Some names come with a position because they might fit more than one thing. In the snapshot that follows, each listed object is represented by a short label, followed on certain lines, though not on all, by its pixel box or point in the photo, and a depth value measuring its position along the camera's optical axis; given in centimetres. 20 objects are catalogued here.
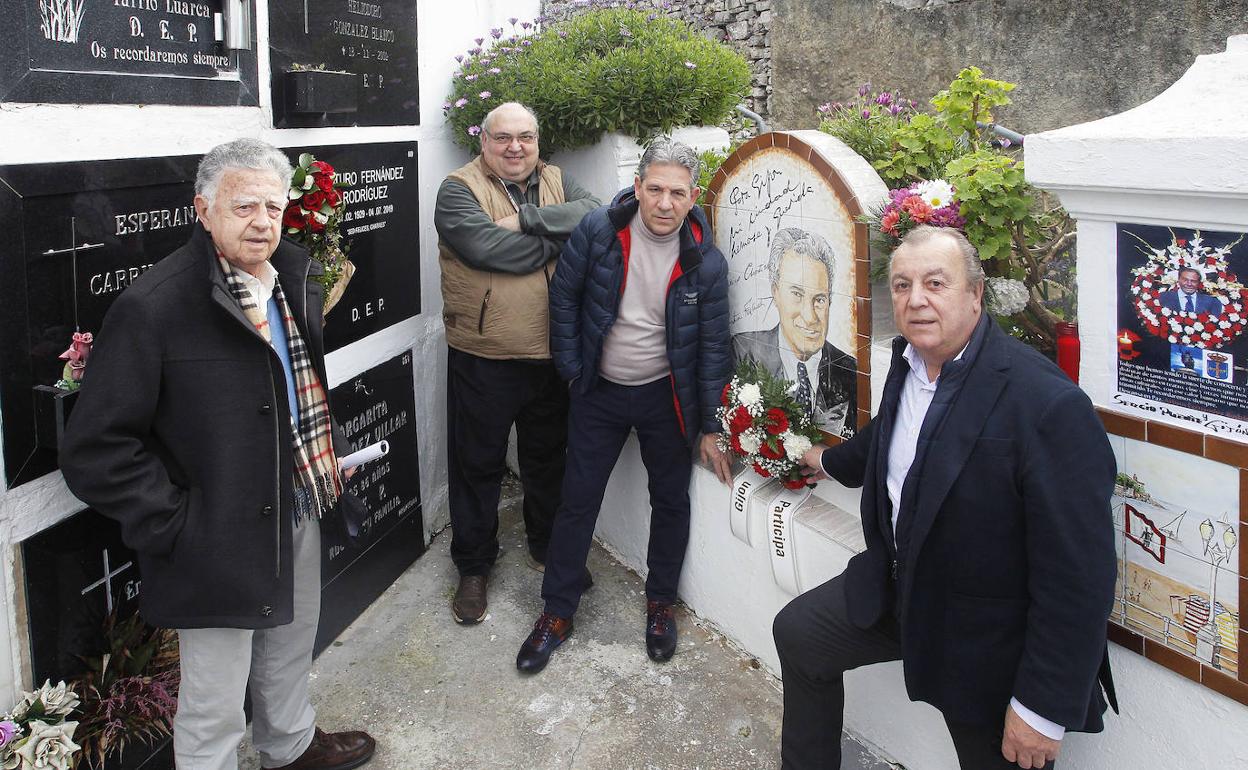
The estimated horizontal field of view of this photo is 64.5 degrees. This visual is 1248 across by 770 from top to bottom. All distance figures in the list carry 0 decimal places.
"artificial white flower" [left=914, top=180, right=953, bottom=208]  290
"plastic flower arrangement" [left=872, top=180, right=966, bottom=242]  290
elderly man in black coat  234
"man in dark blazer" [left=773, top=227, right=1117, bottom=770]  212
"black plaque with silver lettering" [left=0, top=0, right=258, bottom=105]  250
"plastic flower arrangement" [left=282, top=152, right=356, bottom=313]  328
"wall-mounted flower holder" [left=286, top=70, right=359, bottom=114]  351
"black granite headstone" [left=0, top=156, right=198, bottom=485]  250
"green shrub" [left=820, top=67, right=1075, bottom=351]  285
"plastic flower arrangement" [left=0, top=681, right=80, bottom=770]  243
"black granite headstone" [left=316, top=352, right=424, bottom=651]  398
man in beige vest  388
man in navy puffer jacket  360
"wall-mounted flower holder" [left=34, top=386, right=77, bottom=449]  249
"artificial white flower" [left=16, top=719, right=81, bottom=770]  243
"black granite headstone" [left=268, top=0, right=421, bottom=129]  352
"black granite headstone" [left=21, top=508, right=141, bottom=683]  265
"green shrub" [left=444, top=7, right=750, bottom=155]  437
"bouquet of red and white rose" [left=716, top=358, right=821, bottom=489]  348
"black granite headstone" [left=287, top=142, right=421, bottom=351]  396
